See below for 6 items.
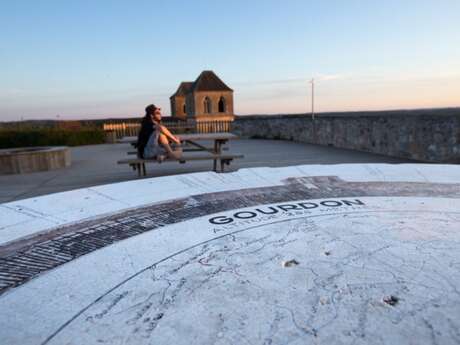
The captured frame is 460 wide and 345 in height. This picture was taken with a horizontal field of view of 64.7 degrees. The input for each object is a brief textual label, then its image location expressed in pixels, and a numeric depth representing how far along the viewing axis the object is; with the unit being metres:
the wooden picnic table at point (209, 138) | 6.99
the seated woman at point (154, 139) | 6.02
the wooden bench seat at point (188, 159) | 6.02
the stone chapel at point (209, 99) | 40.38
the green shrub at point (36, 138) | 16.17
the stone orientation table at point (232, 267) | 1.70
